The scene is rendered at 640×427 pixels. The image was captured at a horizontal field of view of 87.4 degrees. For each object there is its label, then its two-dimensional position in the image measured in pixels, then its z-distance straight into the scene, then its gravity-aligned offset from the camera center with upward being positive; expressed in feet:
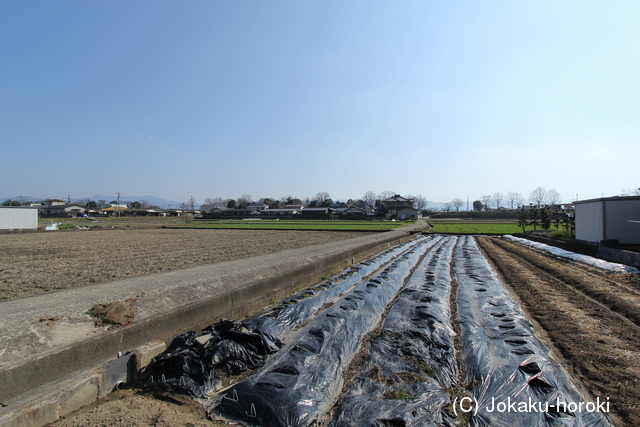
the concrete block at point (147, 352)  11.73 -4.96
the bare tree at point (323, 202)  367.88 +17.37
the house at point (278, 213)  258.98 +2.23
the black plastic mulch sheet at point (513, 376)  8.71 -5.16
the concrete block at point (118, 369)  10.64 -5.04
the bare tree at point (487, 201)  424.87 +17.10
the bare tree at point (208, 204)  485.97 +20.23
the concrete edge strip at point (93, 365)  8.51 -4.74
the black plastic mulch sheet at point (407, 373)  8.55 -5.08
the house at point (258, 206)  337.41 +10.44
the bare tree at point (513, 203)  410.52 +13.68
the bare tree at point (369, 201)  396.20 +18.26
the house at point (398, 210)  214.48 +3.31
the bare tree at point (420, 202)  377.87 +14.67
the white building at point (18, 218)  91.71 -0.01
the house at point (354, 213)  241.02 +1.49
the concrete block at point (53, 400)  7.94 -4.77
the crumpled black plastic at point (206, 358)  10.50 -4.93
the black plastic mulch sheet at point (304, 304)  15.12 -5.02
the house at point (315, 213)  247.74 +1.87
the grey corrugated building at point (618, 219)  41.34 -0.79
